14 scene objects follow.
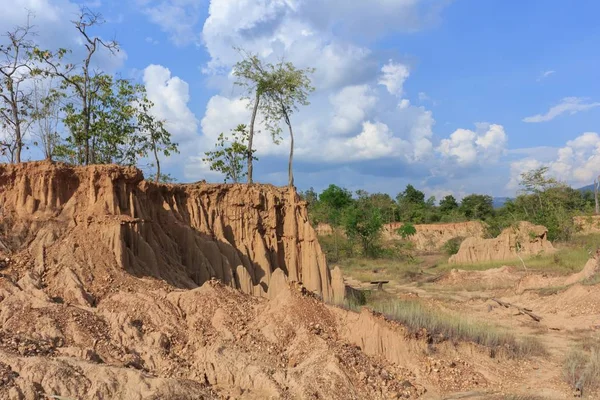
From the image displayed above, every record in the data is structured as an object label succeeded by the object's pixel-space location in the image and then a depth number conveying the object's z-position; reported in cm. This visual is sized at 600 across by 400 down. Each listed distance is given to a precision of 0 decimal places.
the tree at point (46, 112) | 2039
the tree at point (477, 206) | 6575
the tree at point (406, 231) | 5516
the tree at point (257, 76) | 2633
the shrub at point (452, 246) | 4312
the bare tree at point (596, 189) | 6003
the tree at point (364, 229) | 4091
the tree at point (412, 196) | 7362
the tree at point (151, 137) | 2470
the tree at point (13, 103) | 1872
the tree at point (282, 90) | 2652
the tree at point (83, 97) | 2050
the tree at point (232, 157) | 2534
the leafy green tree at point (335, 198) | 5732
